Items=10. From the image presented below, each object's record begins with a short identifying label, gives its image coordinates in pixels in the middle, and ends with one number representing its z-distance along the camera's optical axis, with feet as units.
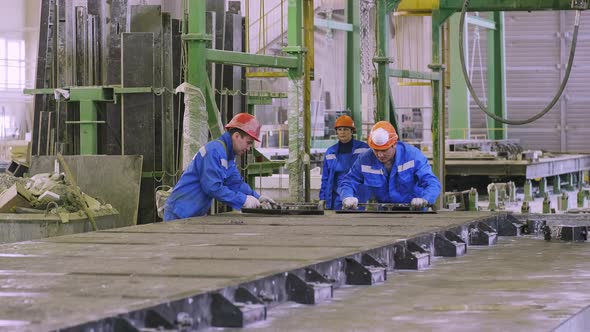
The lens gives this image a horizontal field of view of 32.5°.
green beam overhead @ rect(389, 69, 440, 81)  39.93
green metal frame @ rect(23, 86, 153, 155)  38.45
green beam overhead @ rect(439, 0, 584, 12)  37.14
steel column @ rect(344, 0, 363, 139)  77.41
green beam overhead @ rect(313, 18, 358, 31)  77.10
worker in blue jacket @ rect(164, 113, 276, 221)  25.75
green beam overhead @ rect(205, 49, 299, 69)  30.19
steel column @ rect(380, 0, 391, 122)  38.37
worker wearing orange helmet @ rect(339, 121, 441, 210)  28.66
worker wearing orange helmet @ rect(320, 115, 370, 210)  36.78
